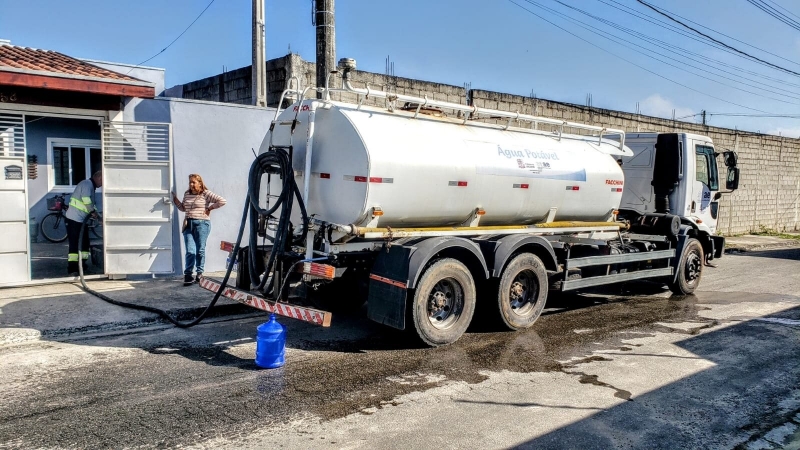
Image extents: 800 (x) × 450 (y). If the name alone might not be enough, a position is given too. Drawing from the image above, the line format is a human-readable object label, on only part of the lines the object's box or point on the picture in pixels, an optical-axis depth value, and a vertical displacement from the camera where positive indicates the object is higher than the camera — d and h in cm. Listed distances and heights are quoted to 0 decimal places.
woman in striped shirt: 961 -41
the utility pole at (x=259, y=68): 1136 +223
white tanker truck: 680 -27
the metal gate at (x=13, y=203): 912 -20
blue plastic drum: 596 -146
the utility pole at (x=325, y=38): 1016 +251
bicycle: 1419 -77
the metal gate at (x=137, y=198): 986 -12
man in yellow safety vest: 998 -36
